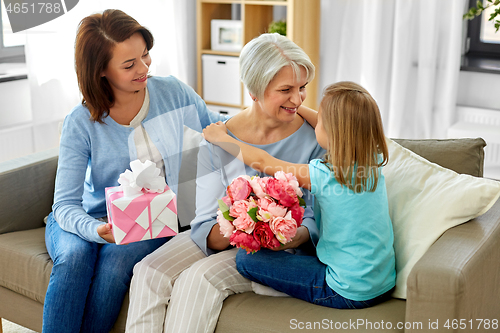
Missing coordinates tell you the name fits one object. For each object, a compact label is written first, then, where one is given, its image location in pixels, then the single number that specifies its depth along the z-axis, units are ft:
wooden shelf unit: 11.73
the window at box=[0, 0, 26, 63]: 9.97
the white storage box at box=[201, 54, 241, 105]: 12.95
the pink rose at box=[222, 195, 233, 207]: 4.62
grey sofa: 4.09
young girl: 4.58
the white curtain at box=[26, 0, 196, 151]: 10.02
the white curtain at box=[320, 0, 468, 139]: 10.89
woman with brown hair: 5.13
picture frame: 12.80
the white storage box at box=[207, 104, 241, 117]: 13.34
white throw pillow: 4.87
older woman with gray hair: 4.83
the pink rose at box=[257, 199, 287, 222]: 4.41
